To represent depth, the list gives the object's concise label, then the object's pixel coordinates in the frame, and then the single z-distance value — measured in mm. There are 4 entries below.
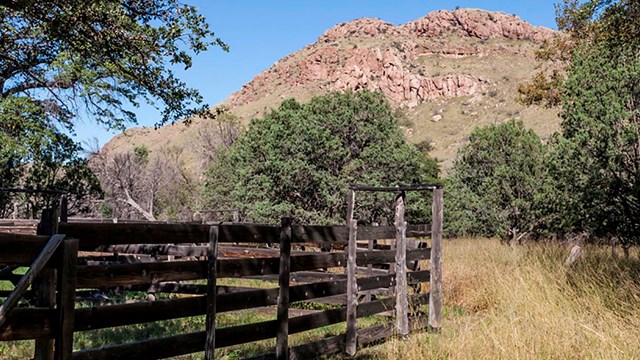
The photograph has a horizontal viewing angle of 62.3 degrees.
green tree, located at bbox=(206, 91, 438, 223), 24531
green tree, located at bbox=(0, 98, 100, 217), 15219
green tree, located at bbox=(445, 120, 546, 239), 24750
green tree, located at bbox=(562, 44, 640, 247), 13492
